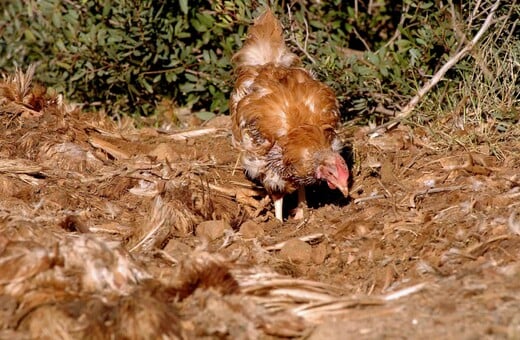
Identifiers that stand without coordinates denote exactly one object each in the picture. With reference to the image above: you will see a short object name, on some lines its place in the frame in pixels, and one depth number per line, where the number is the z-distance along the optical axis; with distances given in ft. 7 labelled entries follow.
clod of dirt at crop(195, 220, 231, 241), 36.55
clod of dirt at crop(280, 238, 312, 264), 34.17
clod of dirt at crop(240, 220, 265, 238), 36.94
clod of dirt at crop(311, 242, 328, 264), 34.37
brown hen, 38.60
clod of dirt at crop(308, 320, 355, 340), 24.91
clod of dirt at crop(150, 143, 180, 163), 44.32
